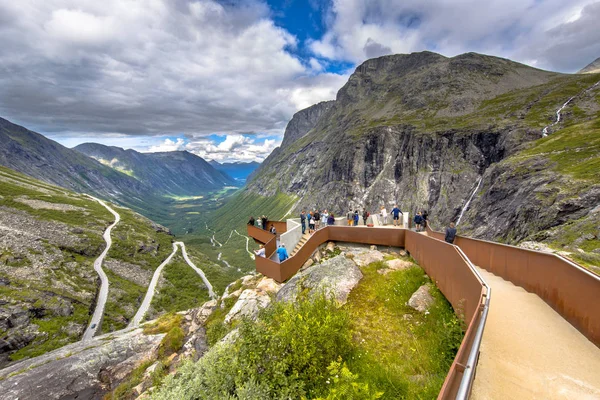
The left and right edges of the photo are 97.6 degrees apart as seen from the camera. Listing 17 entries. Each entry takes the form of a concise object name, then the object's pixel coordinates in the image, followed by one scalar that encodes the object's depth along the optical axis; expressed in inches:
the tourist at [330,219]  1030.4
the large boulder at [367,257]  619.5
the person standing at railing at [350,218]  1035.7
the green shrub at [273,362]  247.1
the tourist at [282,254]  749.3
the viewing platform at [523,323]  189.8
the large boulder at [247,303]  603.2
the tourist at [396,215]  1024.2
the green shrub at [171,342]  605.9
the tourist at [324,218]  1032.8
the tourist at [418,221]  904.2
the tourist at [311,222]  1007.3
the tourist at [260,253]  816.8
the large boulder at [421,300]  403.5
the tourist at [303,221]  981.2
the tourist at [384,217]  1064.8
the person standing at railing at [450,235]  616.4
